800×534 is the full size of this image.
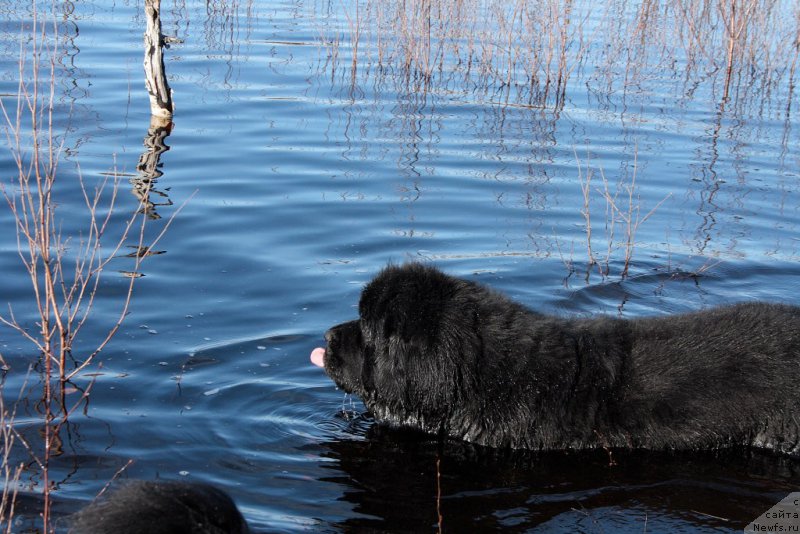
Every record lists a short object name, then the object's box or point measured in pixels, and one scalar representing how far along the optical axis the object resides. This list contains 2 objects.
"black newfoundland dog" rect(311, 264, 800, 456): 5.68
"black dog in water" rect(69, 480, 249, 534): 3.31
